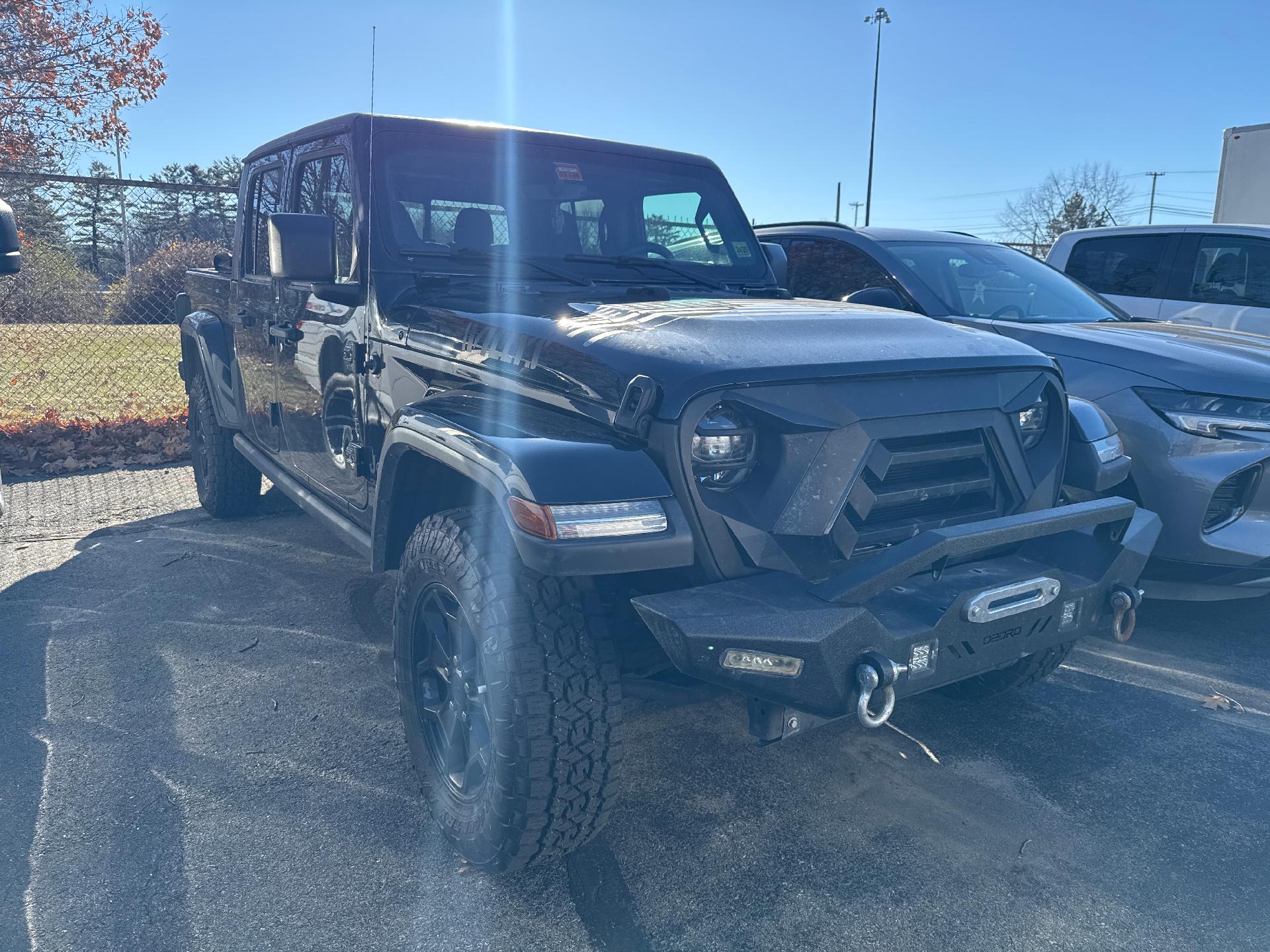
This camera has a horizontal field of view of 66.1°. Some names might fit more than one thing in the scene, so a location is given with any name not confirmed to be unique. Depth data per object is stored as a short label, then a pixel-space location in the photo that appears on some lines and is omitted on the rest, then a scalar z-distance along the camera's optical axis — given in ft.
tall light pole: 111.45
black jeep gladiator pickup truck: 7.16
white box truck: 34.58
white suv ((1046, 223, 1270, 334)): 21.13
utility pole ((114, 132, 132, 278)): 29.26
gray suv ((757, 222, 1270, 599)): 13.06
